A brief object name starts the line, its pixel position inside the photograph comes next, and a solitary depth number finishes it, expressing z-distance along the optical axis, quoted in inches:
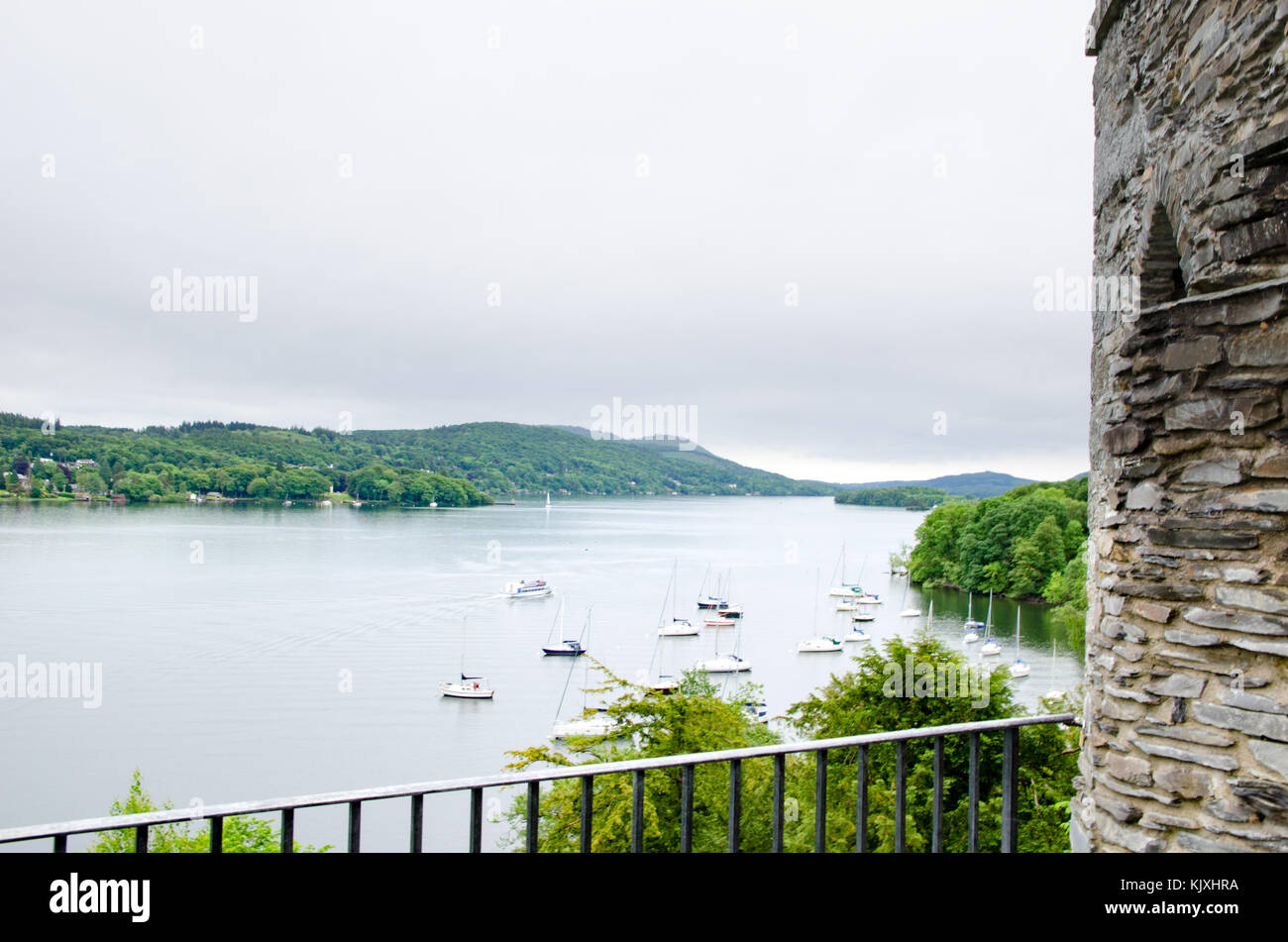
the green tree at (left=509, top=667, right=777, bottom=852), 525.0
